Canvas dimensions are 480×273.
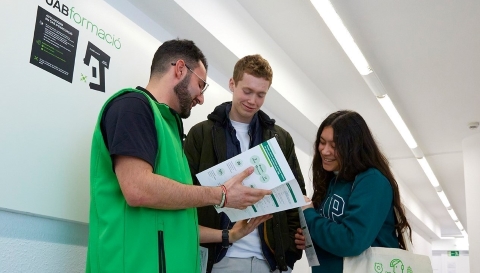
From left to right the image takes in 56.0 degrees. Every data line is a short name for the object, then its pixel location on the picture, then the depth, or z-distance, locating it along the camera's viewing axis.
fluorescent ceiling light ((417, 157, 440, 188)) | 6.73
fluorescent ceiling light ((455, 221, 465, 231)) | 11.55
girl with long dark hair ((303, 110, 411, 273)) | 1.71
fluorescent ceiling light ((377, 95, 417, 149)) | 4.79
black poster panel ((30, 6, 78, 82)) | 1.71
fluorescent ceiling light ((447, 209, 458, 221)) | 10.28
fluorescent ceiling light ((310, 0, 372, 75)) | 3.20
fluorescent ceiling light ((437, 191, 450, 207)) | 8.70
